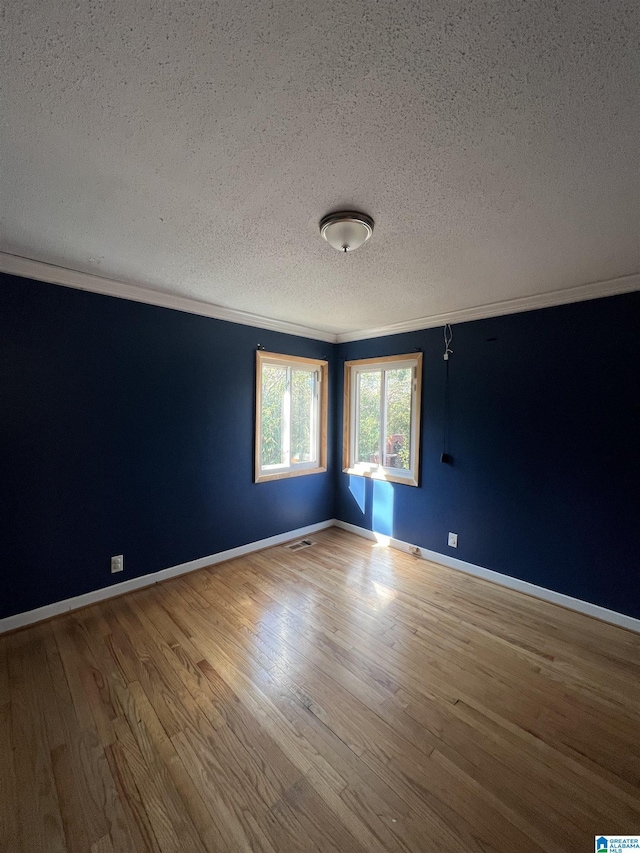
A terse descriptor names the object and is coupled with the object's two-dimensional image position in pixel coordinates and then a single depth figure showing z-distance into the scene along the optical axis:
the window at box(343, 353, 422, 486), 3.68
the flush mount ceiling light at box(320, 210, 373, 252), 1.65
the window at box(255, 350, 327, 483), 3.78
